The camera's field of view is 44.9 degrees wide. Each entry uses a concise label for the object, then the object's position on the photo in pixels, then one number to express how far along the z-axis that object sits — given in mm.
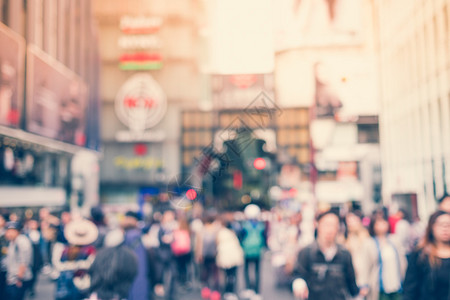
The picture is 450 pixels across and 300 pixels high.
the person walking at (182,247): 11266
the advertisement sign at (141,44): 46156
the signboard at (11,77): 13984
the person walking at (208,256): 10789
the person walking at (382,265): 7141
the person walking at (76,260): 6824
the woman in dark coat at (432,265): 4898
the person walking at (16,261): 8348
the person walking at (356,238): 7855
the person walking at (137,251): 6898
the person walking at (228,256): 10453
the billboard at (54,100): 16891
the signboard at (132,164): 47906
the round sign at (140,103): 47188
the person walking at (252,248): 10977
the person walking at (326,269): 4984
